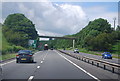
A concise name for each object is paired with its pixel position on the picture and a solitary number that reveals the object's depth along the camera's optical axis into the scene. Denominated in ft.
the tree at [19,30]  276.00
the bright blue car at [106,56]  161.52
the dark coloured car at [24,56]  92.63
